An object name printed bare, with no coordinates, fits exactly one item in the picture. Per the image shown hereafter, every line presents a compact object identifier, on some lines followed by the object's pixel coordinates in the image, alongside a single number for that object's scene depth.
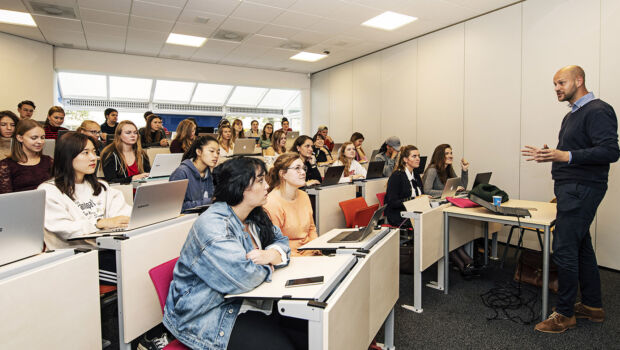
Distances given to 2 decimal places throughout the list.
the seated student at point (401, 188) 3.61
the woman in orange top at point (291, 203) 2.40
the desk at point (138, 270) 1.82
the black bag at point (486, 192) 3.14
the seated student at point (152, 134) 5.38
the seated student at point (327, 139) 6.96
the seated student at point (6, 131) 3.88
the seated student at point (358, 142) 6.42
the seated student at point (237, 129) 6.95
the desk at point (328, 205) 3.63
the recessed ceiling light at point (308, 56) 7.52
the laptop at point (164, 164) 3.53
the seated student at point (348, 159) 4.92
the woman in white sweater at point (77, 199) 1.98
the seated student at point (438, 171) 4.34
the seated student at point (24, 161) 2.99
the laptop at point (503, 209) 2.86
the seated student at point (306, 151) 4.43
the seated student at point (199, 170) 2.93
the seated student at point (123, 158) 3.52
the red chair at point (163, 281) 1.44
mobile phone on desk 1.38
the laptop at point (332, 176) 3.97
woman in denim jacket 1.36
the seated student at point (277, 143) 5.87
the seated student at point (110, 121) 6.27
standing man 2.38
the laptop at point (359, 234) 2.00
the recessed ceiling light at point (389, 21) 5.30
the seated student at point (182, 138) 4.69
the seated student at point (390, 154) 5.69
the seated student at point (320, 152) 6.13
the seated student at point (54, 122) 5.01
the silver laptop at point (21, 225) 1.33
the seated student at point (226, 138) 6.03
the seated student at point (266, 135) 7.52
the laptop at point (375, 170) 4.51
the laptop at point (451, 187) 3.66
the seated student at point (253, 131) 7.96
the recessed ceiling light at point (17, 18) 5.07
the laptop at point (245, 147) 5.25
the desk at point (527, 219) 2.63
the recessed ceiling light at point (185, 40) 6.26
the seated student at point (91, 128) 4.89
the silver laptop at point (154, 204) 1.93
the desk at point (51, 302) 1.25
